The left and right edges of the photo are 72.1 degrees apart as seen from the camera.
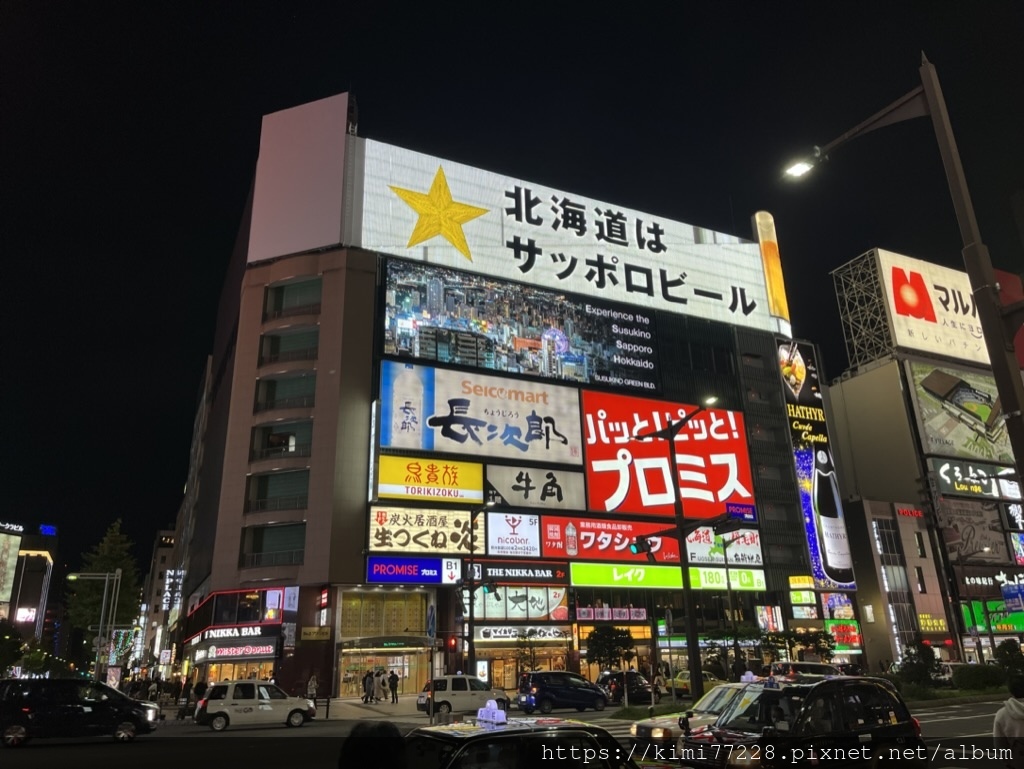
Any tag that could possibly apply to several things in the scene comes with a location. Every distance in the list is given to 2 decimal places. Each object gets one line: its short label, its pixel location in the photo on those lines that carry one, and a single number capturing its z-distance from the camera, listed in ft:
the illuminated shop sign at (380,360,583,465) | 151.84
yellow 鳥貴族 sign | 144.87
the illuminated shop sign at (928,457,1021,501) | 226.58
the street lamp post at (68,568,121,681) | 124.91
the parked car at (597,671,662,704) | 99.76
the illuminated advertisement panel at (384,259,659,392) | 164.04
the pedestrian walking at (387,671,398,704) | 114.89
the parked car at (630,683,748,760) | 35.86
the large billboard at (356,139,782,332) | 174.09
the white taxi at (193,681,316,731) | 77.66
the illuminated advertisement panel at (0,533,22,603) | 263.49
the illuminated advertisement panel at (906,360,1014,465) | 233.76
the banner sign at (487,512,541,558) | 150.20
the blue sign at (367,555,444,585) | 138.51
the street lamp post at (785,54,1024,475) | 16.66
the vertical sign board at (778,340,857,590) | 188.85
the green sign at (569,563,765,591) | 156.43
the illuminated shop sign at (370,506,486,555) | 141.69
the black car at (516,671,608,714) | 92.53
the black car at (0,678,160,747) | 58.23
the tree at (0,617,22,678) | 206.90
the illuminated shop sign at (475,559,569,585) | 145.59
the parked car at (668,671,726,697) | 108.17
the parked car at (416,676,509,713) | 85.61
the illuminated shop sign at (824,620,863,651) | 180.34
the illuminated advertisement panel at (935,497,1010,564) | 214.28
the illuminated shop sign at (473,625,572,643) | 143.95
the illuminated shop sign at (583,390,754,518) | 170.19
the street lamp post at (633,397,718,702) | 57.67
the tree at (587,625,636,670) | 130.41
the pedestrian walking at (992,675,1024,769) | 19.31
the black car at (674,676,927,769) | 26.99
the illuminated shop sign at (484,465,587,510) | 156.87
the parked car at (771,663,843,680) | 52.80
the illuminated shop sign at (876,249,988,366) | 244.63
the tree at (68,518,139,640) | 197.67
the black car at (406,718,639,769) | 17.37
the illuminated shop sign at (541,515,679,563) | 156.66
